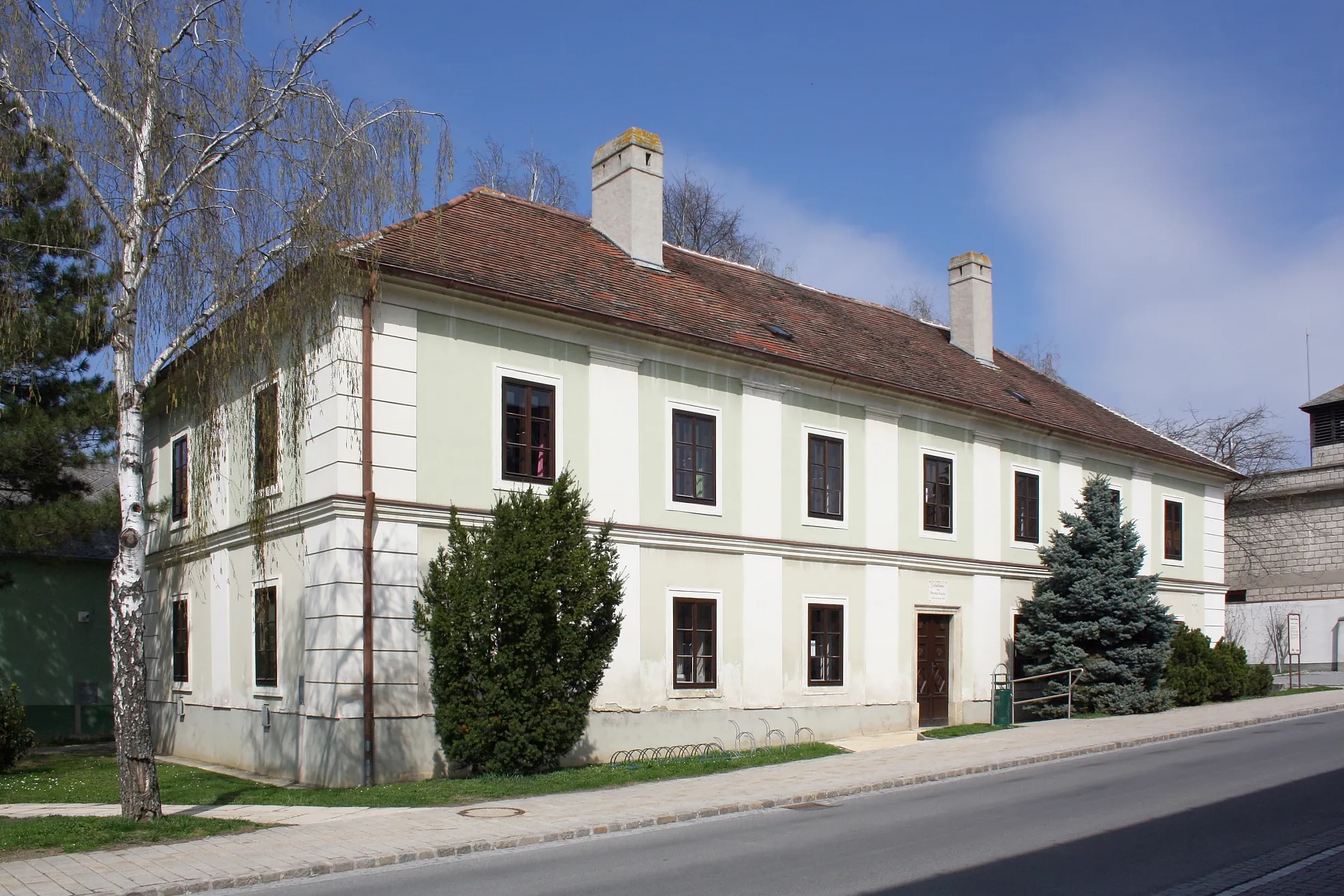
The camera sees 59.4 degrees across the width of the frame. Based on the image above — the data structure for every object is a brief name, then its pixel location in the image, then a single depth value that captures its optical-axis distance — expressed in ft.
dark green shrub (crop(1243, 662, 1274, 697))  92.89
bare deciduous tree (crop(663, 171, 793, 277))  134.62
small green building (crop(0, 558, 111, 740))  81.35
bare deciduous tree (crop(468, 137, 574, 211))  121.70
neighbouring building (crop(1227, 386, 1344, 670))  135.95
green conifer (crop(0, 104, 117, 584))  52.03
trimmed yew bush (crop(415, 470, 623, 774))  49.26
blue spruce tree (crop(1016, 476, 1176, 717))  80.07
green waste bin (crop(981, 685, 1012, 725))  75.72
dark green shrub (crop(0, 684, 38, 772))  57.88
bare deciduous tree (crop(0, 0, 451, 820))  38.06
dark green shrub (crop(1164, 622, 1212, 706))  85.05
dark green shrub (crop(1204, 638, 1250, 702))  88.28
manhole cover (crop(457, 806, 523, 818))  41.65
